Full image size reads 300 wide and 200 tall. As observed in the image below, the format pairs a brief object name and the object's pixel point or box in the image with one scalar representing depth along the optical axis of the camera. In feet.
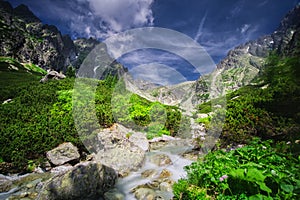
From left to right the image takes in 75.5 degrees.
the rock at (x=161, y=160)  33.21
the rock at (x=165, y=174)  27.73
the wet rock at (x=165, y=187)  23.49
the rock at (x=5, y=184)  24.49
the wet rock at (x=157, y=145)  47.73
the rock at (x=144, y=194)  21.62
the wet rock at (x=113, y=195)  22.25
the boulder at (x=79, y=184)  19.53
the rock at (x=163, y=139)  54.34
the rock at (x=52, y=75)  81.02
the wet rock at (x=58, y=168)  30.63
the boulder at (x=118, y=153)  30.50
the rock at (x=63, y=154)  31.71
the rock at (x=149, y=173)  28.55
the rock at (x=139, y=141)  44.24
